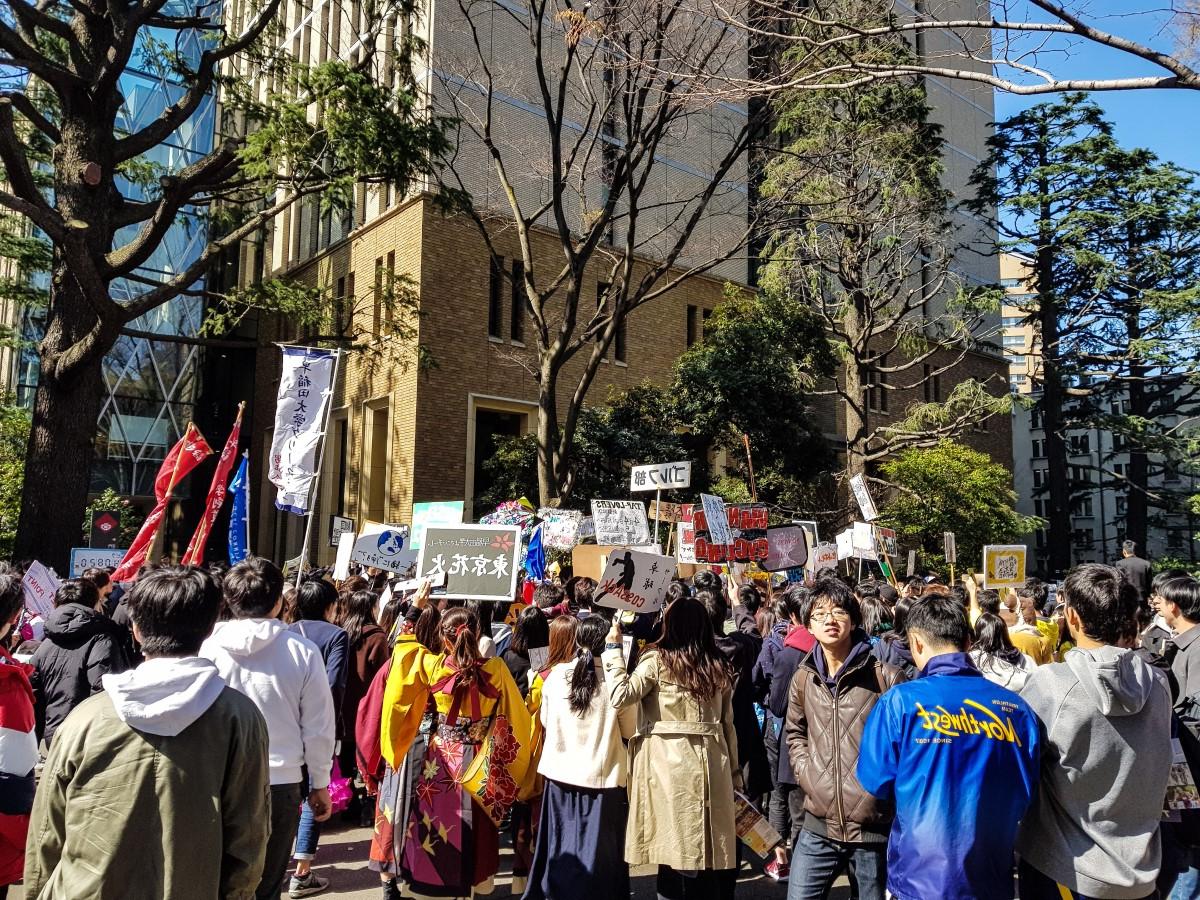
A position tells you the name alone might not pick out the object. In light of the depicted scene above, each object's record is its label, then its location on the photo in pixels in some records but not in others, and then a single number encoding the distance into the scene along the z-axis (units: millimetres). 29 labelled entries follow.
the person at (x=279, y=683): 4328
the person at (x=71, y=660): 5762
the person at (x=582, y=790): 4719
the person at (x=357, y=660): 6859
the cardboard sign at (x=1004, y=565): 9984
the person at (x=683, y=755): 4465
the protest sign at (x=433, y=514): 11266
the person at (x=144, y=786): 2717
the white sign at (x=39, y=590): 8906
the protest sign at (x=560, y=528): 13102
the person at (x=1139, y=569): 12656
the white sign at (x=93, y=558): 11586
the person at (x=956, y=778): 3328
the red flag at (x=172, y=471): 10523
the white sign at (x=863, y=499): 14992
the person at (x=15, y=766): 3717
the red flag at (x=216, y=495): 10078
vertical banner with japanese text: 9172
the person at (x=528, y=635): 5973
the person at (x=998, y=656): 5172
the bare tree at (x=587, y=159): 14633
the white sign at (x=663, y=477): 11836
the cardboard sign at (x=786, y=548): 12398
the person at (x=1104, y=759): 3322
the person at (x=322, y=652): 5770
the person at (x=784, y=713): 5992
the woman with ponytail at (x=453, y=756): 4879
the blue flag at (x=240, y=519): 10578
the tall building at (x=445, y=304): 21062
